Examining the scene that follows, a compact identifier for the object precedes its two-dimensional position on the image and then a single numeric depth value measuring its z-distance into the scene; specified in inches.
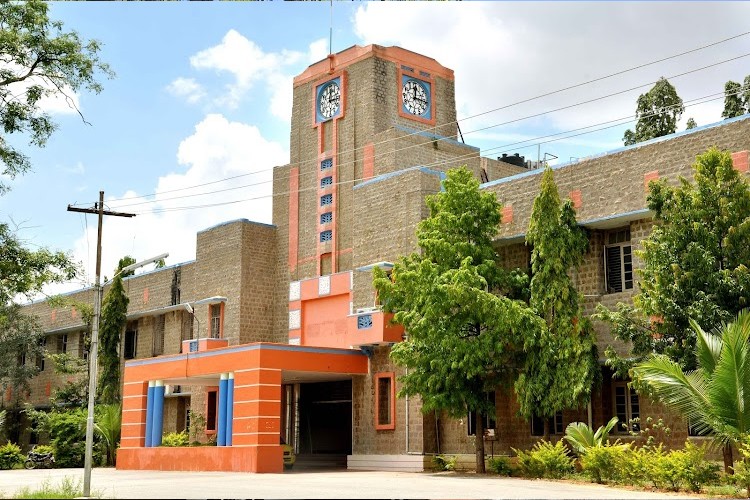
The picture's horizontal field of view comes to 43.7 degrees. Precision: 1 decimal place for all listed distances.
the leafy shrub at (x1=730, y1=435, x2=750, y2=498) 693.3
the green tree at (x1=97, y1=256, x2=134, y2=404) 1616.6
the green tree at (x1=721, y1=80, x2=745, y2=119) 1368.1
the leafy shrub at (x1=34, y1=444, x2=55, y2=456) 1514.9
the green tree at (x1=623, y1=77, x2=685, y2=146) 1446.9
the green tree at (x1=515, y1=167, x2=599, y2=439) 893.2
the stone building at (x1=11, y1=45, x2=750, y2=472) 967.0
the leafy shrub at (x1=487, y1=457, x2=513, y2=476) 943.0
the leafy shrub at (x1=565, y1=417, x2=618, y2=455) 871.1
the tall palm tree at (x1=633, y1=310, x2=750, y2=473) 712.4
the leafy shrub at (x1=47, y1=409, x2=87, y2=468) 1514.5
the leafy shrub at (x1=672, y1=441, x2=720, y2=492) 745.0
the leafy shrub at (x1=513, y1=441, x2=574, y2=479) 879.1
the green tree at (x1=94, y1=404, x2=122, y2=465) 1480.1
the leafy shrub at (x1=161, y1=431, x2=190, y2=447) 1371.8
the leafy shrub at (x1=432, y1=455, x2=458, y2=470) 1039.6
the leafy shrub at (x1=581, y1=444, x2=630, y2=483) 810.2
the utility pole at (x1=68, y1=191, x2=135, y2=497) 786.2
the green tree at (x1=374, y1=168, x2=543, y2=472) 919.7
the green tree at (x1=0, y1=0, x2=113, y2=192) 820.0
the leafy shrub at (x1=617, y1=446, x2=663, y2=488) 776.3
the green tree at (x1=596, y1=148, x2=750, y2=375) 780.0
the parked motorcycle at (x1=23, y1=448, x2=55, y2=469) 1498.5
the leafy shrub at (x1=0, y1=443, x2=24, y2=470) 1539.1
